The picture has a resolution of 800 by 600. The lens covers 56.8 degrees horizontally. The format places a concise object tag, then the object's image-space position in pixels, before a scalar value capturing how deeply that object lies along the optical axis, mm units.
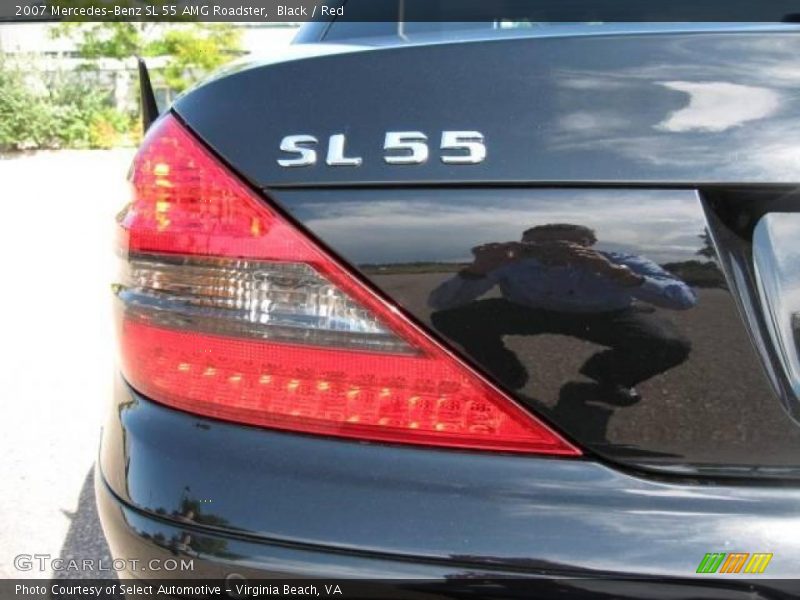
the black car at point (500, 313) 1039
